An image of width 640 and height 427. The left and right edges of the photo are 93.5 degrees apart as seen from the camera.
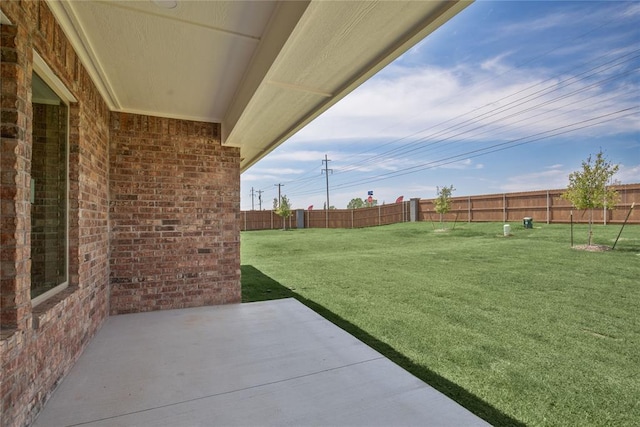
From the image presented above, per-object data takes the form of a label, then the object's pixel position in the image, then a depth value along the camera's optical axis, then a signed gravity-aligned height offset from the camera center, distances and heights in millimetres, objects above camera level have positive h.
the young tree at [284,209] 24031 +497
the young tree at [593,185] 9734 +925
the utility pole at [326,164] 36156 +6110
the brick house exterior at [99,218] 1656 -14
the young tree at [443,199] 17953 +891
